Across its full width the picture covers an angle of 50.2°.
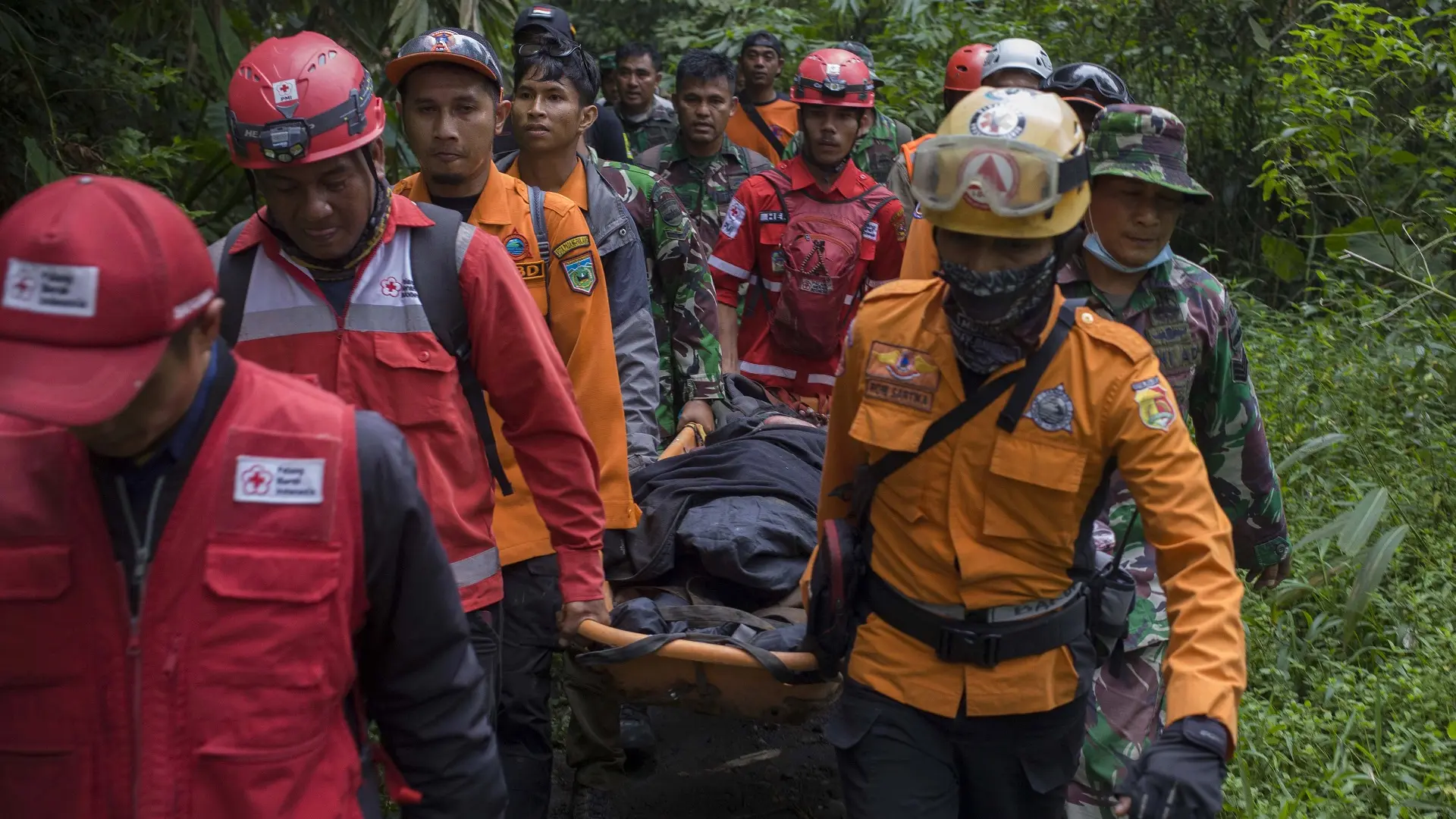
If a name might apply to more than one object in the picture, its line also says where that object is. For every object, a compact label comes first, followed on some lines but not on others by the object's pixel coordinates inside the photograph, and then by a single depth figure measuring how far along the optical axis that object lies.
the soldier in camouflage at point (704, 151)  8.85
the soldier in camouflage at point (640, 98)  10.72
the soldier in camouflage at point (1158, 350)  4.10
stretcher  4.22
